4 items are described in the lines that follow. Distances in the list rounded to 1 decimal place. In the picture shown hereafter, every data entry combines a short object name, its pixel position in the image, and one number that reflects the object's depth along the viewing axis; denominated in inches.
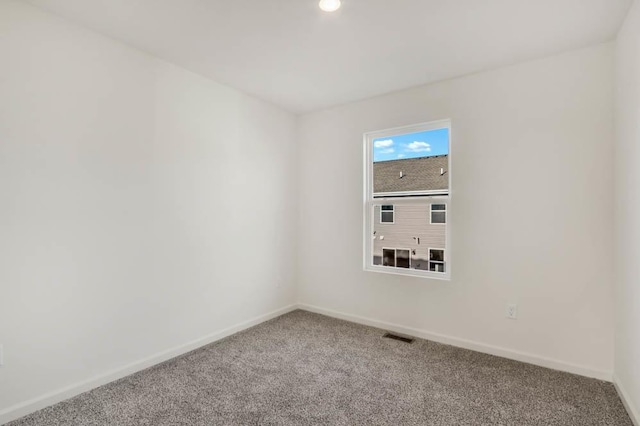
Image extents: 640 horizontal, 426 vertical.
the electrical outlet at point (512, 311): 104.1
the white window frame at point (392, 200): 119.2
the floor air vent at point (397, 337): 119.4
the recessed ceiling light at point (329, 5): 73.7
